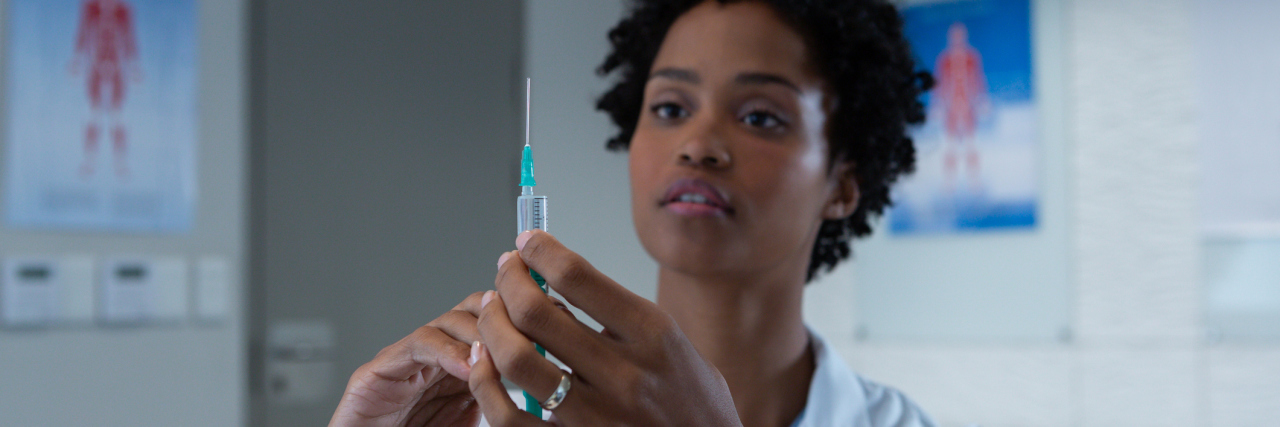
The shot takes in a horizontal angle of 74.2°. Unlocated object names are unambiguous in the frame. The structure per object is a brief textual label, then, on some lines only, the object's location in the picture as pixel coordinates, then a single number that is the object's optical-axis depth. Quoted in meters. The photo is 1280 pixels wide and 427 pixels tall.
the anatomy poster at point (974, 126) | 2.47
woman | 0.77
